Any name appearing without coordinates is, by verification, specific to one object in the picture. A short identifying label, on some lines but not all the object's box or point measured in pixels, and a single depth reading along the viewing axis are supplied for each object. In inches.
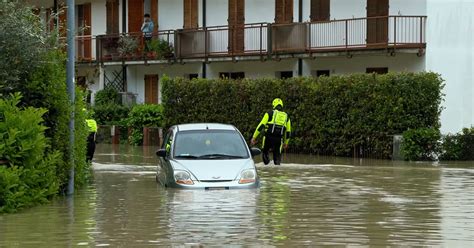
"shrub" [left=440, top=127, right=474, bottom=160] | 1120.2
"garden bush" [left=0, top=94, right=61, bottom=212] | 574.2
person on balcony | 1695.4
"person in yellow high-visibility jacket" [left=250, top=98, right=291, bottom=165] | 932.6
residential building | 1279.5
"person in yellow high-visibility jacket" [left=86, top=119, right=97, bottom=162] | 886.9
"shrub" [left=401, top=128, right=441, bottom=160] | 1113.4
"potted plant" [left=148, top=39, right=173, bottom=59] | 1648.6
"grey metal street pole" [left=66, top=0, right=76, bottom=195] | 673.0
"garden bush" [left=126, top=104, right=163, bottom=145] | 1563.7
